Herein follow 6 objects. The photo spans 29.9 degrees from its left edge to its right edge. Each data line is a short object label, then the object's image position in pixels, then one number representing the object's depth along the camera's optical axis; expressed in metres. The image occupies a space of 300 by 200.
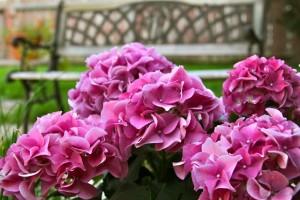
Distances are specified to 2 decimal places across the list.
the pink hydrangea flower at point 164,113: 0.94
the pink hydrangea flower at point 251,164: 0.81
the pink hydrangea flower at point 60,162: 0.93
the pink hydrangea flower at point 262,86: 1.11
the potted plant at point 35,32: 8.41
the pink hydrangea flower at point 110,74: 1.28
